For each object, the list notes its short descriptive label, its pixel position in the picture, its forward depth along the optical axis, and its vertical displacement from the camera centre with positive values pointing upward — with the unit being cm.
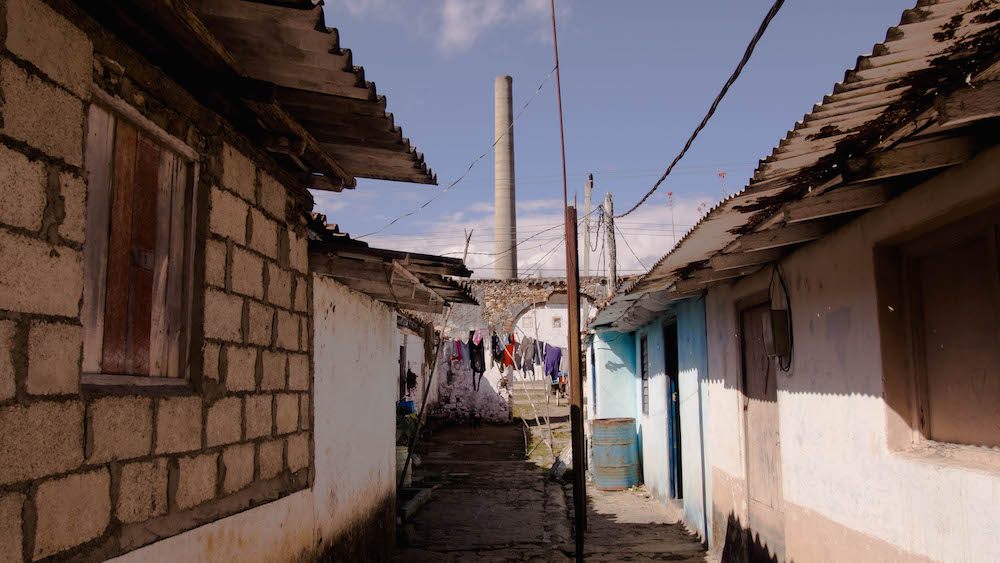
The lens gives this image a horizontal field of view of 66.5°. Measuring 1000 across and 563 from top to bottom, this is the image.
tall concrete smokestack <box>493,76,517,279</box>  2988 +675
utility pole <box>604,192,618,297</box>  1727 +300
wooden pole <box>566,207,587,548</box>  791 +4
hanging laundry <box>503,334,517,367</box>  2000 +46
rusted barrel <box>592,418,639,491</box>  1230 -135
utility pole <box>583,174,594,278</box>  1957 +437
